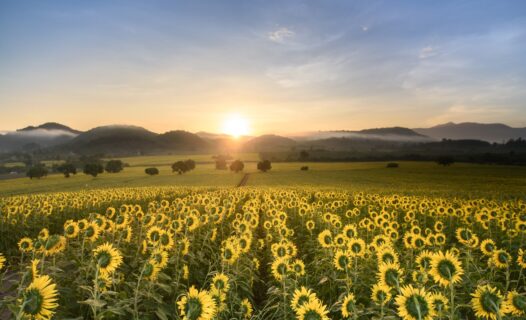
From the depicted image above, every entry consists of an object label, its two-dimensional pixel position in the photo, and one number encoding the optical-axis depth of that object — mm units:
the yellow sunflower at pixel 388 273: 4129
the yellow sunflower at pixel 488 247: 6504
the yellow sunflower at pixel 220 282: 4484
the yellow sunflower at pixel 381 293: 4086
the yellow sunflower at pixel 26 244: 6234
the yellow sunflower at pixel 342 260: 5608
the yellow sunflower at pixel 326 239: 6834
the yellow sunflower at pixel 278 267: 5563
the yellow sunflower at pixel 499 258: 5662
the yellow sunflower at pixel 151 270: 4602
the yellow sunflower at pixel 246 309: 5043
